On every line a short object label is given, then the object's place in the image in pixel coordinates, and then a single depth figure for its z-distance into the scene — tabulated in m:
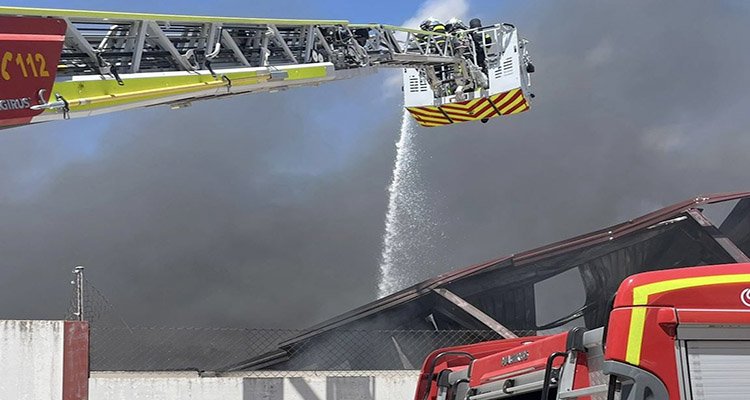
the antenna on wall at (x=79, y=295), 9.64
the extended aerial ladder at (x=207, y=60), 6.65
